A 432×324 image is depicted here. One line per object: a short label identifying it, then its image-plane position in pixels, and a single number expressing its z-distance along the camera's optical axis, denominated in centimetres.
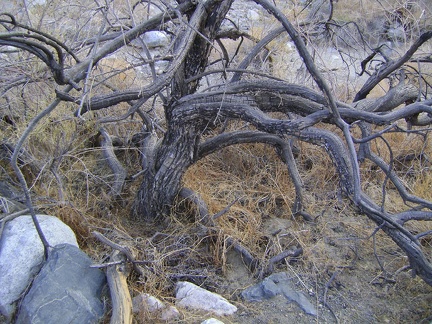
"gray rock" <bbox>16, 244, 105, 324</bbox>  232
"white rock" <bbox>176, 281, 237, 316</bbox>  254
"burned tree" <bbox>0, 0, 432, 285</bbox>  220
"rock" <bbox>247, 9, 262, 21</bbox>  700
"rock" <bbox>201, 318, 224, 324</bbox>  233
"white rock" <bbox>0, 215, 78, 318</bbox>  248
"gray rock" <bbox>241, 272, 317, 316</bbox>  267
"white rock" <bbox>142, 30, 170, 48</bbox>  648
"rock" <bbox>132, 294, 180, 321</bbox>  241
